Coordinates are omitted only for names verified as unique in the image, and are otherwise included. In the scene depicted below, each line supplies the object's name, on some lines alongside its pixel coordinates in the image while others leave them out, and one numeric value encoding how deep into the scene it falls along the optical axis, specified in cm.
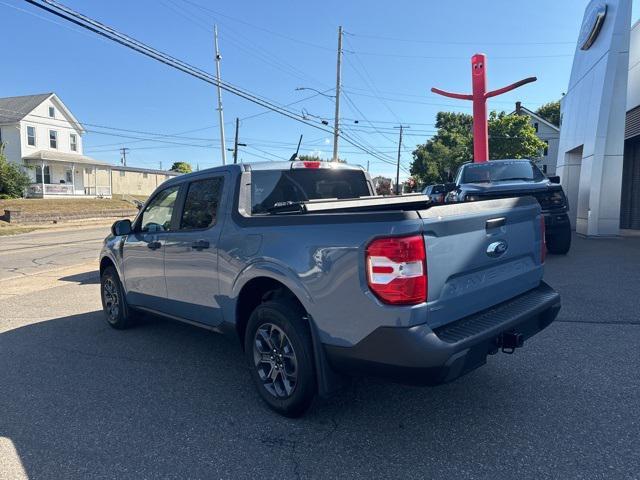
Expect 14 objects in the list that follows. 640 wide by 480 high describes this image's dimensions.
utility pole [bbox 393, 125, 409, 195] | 6510
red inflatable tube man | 2488
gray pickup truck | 262
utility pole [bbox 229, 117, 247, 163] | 3977
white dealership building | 1359
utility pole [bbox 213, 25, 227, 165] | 2844
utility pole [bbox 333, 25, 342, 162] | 3238
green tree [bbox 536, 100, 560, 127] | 6194
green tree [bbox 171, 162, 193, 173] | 8789
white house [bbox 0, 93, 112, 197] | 3647
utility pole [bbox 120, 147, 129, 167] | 8072
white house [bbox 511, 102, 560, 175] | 5056
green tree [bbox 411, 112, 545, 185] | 3834
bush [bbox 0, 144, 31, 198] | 3047
